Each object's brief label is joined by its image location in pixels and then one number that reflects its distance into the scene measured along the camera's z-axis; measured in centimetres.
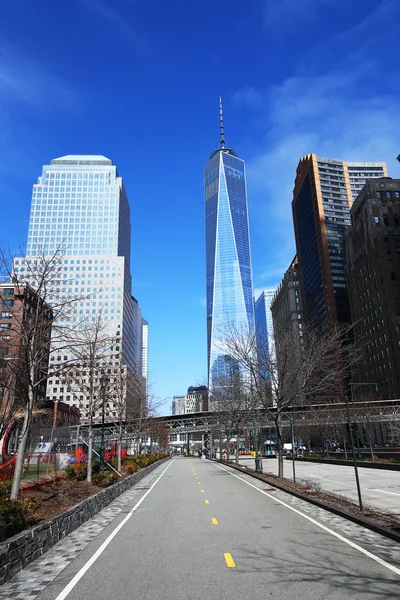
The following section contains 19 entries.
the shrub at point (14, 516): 899
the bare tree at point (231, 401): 5119
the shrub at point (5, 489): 1559
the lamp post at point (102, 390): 2569
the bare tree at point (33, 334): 1353
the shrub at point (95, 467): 2572
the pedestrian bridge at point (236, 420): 5958
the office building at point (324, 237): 16650
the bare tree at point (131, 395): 3438
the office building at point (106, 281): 18425
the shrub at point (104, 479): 2067
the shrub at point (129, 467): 3040
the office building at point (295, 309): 18801
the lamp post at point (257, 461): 3516
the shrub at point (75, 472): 2316
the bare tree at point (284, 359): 2771
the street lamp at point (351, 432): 1511
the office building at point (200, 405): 17238
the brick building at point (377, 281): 10912
